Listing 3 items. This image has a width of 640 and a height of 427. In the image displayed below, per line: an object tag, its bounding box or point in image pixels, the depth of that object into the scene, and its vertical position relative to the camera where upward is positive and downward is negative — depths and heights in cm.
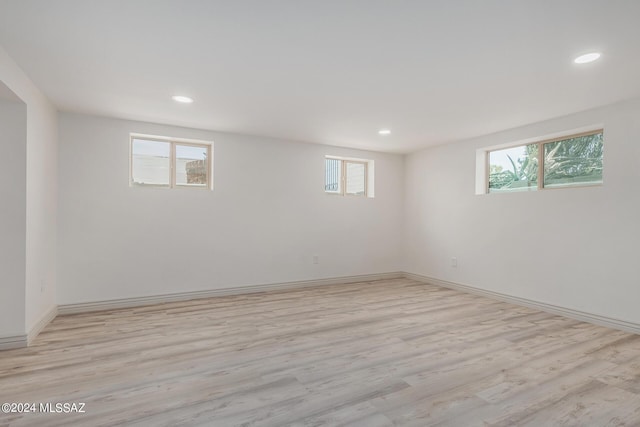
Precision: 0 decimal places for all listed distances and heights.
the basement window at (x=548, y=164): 355 +63
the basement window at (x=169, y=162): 405 +65
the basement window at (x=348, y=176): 537 +63
